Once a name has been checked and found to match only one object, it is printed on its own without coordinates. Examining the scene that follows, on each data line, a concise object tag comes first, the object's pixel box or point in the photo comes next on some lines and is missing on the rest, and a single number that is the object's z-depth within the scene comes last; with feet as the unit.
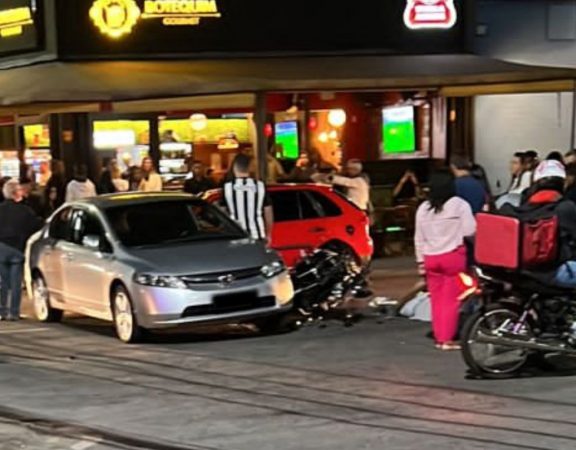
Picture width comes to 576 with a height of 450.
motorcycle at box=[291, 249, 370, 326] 43.70
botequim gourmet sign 65.21
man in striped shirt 44.55
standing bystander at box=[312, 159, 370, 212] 58.70
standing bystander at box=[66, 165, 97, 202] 61.82
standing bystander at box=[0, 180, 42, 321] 47.96
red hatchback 52.08
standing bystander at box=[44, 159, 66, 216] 63.26
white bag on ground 43.75
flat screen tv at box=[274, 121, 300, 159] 76.28
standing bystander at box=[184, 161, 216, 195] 65.57
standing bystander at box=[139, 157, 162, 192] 65.16
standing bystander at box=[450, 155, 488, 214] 41.39
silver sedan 39.45
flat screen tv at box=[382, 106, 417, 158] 77.56
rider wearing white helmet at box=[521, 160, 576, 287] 32.18
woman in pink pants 36.45
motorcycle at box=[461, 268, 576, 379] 32.09
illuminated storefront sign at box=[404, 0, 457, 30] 69.21
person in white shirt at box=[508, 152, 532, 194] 50.37
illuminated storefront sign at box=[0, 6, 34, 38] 67.21
